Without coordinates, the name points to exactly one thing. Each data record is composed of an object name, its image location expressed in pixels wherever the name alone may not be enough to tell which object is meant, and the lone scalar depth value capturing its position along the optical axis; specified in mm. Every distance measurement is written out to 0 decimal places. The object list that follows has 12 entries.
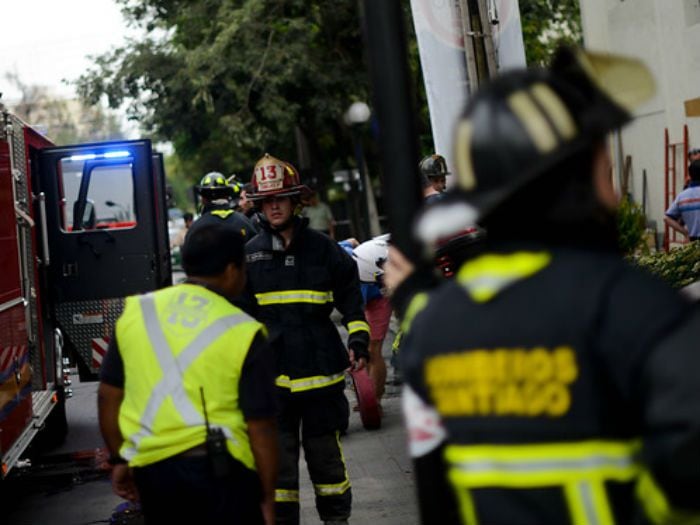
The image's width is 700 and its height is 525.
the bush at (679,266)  7727
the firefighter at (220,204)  9547
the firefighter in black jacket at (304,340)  6328
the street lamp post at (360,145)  22641
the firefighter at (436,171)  9227
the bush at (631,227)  15698
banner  8672
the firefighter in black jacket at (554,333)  2145
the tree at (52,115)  68675
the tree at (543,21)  25016
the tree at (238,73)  24188
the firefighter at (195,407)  4129
